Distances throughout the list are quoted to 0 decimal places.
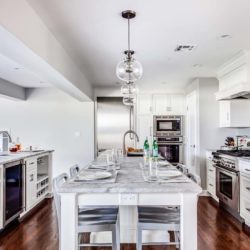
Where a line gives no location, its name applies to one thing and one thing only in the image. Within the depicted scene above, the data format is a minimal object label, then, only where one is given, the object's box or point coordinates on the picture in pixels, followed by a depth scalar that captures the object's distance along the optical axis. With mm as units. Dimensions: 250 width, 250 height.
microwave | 7014
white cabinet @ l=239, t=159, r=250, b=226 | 3523
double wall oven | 6926
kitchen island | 1931
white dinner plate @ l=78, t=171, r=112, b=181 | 2201
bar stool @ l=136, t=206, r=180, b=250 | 2180
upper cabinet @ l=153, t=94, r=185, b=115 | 7152
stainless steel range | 3878
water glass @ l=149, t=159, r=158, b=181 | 2206
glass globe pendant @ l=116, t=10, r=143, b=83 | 2758
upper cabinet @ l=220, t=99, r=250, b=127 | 4844
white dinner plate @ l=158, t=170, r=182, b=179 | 2256
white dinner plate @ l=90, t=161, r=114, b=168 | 2926
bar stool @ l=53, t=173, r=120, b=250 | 2176
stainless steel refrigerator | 6957
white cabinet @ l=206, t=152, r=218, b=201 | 4857
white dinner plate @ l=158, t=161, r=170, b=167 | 3094
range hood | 3900
